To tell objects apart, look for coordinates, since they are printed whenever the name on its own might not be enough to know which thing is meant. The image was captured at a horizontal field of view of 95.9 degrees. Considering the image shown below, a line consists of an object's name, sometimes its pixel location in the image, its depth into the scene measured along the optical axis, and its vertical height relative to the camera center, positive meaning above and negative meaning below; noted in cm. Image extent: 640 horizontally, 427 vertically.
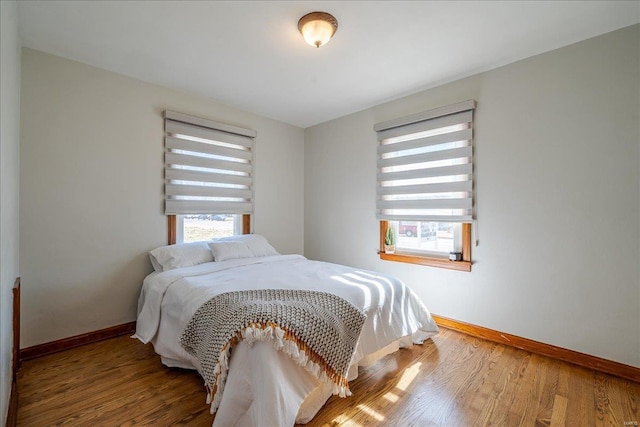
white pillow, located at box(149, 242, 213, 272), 269 -43
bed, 142 -73
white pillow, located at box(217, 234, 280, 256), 323 -37
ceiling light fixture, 192 +127
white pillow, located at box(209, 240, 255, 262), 295 -41
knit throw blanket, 148 -65
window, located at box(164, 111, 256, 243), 305 +38
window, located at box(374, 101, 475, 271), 279 +29
